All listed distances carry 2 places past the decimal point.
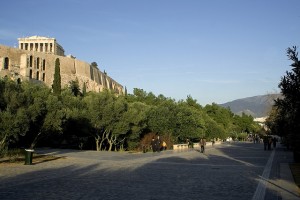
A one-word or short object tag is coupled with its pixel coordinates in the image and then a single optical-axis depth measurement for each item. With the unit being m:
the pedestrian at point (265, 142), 44.81
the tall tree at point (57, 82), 66.31
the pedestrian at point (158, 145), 35.22
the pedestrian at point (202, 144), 36.22
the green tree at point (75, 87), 72.69
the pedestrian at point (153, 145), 34.95
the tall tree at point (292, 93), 9.32
